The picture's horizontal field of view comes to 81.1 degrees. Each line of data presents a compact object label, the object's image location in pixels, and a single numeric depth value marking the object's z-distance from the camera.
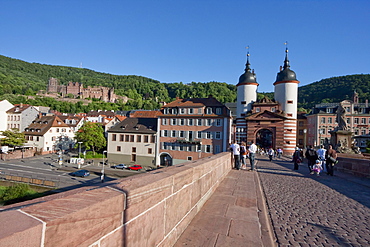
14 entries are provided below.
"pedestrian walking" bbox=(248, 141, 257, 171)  11.41
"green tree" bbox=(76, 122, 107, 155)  45.72
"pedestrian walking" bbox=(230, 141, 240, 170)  11.41
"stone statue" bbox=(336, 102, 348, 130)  17.89
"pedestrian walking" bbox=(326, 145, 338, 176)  11.27
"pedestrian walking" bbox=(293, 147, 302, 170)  13.95
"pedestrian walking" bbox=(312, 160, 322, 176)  11.08
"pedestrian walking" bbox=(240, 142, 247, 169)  12.20
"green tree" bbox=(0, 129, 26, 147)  42.78
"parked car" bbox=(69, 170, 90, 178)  30.88
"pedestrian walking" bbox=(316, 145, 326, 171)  11.65
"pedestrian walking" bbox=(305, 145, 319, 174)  12.39
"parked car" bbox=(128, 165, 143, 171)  37.62
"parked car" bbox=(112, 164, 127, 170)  38.64
